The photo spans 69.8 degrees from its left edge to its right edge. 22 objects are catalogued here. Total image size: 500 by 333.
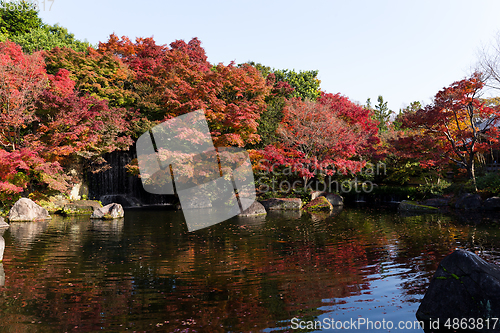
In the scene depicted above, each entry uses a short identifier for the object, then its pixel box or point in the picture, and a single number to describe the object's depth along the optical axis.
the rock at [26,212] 15.52
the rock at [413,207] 19.75
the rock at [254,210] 18.42
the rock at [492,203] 18.48
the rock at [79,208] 18.84
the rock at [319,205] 21.00
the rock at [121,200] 23.55
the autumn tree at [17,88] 17.25
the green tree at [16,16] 31.16
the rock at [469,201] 19.33
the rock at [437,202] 21.09
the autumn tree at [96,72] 22.27
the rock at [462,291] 4.43
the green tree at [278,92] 24.67
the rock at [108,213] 16.84
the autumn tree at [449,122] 18.80
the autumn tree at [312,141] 22.02
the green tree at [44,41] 26.06
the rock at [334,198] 23.66
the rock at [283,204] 21.36
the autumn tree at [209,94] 21.36
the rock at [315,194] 23.30
